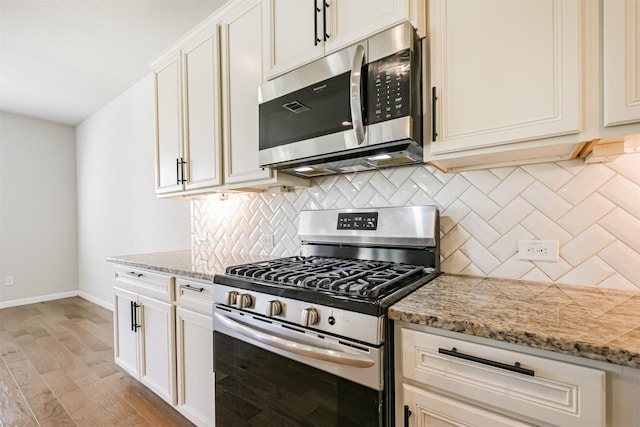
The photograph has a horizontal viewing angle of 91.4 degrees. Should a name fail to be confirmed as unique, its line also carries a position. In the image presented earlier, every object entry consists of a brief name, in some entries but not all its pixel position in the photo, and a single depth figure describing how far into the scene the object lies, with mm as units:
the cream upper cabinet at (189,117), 2014
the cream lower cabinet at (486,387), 720
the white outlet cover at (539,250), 1239
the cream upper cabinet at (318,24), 1253
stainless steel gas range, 982
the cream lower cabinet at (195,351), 1637
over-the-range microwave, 1195
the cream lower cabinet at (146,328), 1862
